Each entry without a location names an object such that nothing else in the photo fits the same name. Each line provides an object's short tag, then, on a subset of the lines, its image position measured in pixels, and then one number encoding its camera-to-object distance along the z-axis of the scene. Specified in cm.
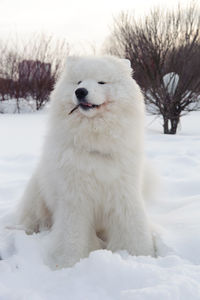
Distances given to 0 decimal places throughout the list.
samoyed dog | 215
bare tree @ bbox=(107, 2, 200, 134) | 792
